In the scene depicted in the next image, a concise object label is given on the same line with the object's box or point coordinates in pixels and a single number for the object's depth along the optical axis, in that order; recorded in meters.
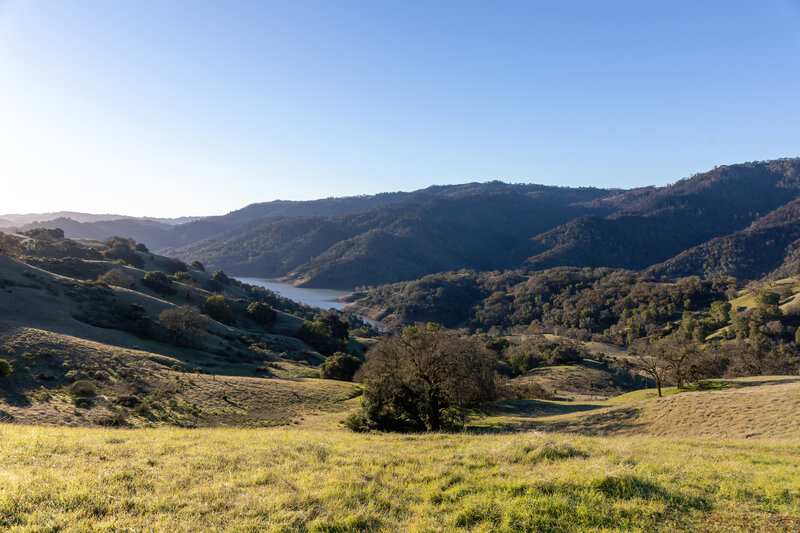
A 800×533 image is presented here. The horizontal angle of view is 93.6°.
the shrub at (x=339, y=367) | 49.03
